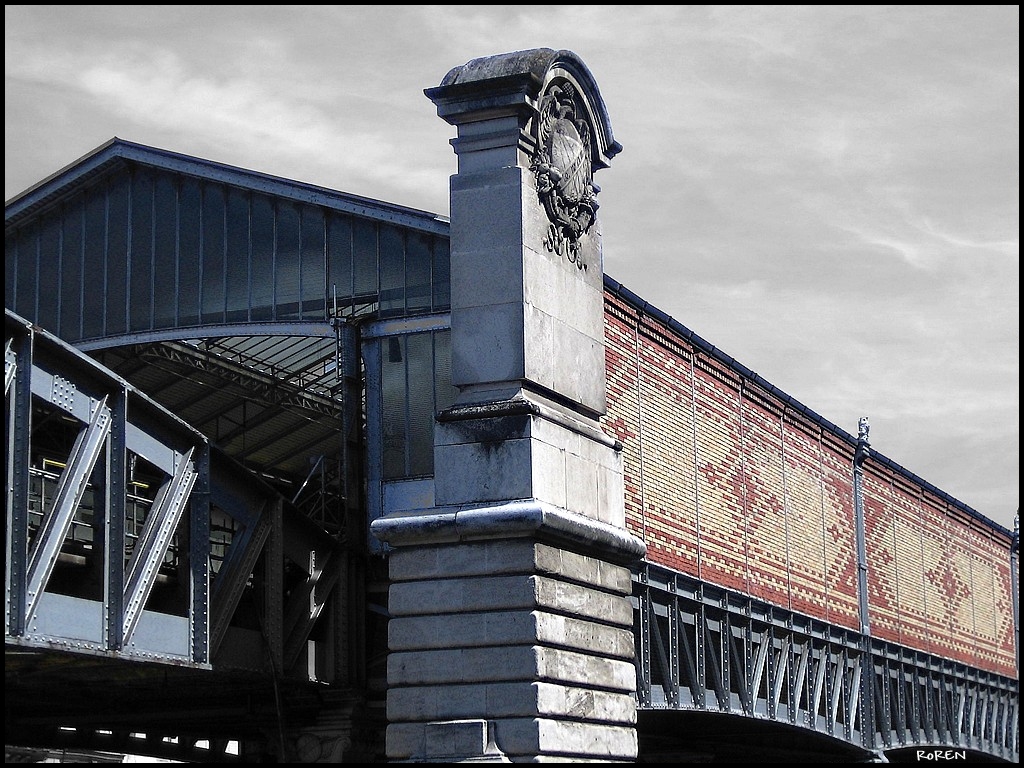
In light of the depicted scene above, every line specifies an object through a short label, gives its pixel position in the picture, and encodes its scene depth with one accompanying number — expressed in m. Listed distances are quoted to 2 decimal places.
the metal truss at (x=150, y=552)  18.38
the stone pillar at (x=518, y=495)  18.47
